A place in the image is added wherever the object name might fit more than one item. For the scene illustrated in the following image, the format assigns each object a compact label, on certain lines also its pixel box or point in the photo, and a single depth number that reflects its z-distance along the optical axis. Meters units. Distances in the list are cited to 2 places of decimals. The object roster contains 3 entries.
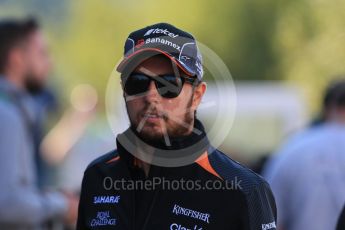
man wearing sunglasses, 7.41
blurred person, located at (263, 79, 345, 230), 13.58
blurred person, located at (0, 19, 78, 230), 11.33
